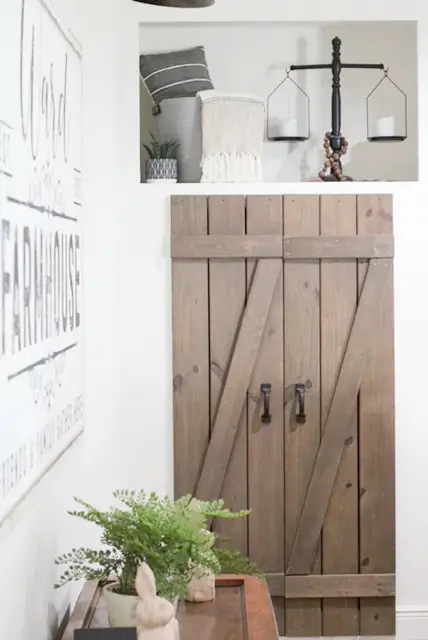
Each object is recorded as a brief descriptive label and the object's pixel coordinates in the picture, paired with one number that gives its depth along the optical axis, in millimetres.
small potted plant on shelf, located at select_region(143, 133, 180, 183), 3928
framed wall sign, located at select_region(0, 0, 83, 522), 1820
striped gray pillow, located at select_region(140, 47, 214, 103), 3994
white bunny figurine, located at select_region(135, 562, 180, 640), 1874
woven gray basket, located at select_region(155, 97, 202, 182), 3965
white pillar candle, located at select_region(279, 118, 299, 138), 4047
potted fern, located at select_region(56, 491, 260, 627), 2047
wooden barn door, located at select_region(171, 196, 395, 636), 3893
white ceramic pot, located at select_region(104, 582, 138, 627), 2062
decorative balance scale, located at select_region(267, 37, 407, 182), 3975
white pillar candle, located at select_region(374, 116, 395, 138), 3963
